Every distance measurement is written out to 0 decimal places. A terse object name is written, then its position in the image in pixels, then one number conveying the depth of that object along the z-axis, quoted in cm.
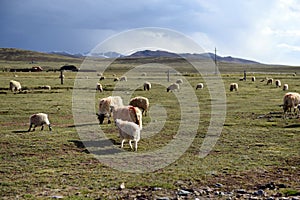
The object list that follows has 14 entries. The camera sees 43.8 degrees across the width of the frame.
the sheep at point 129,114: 1680
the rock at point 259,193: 903
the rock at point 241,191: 931
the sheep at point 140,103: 2389
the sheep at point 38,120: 1819
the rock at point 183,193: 906
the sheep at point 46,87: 4350
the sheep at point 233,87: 4528
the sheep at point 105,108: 2080
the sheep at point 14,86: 4006
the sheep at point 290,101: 2434
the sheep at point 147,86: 4457
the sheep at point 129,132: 1403
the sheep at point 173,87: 4393
